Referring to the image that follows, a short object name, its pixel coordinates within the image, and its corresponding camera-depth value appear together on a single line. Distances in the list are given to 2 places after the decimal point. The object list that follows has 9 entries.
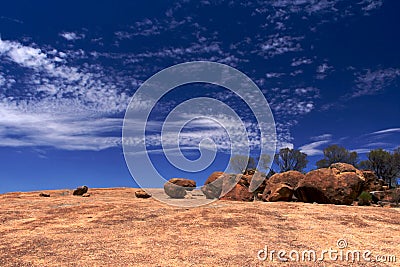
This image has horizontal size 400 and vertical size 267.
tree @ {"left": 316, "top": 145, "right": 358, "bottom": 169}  56.88
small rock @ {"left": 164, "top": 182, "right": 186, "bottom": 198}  26.98
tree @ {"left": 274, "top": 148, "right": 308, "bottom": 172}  56.50
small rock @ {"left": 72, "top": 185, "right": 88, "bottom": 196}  30.39
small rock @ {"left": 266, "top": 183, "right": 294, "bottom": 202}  23.88
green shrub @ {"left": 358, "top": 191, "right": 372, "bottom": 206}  24.42
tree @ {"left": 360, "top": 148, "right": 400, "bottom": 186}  53.50
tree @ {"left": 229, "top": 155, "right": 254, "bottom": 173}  53.12
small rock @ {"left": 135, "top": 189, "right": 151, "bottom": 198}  27.17
